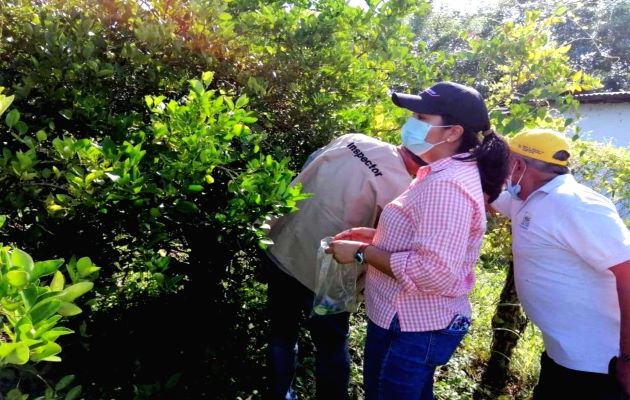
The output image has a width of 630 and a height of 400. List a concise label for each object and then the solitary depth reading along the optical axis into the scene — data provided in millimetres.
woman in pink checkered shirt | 1883
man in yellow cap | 1985
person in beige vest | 2414
